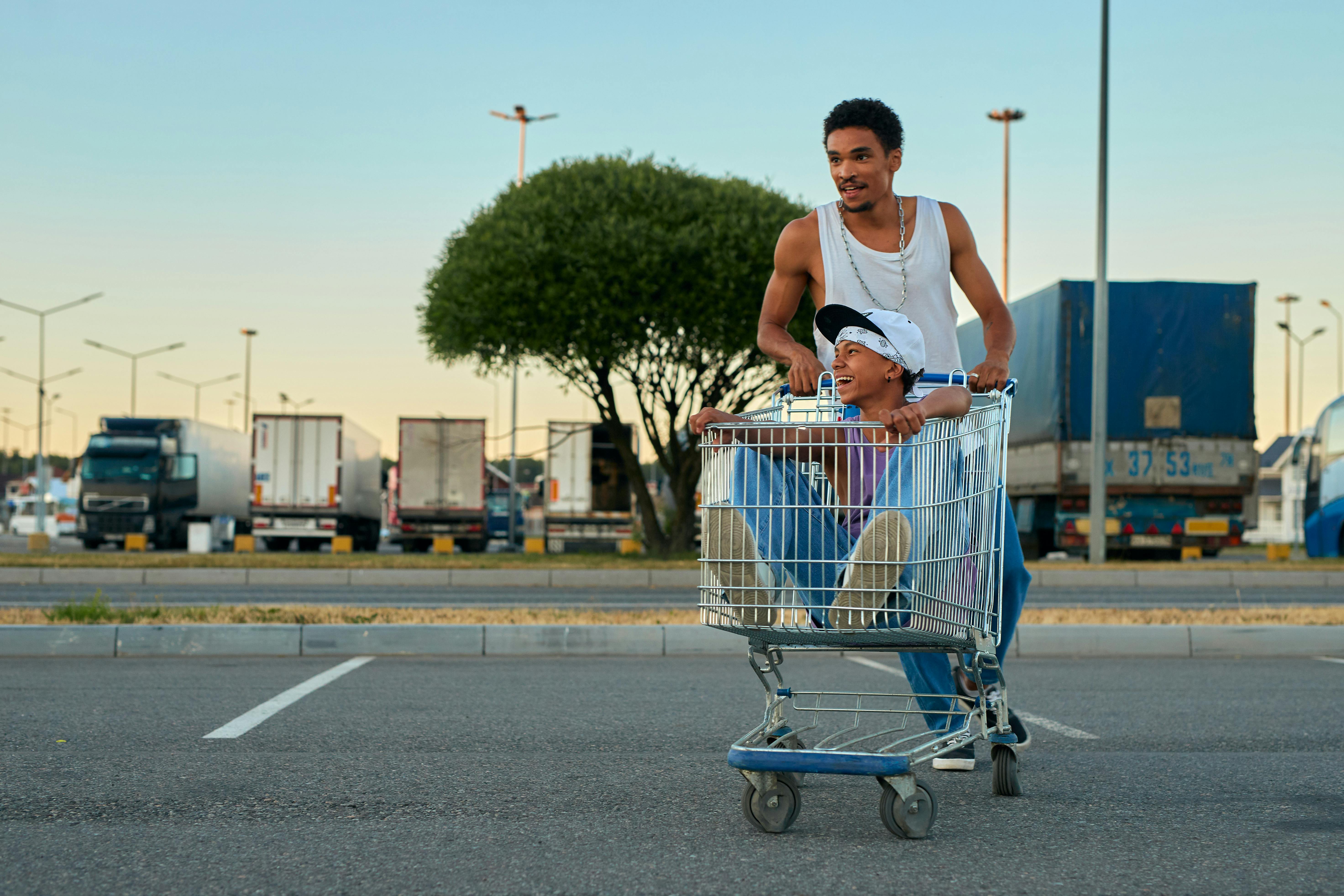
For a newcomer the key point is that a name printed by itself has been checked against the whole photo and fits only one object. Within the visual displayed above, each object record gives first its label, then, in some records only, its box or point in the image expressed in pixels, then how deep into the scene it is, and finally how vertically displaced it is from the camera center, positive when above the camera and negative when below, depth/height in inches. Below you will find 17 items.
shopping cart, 132.0 -7.4
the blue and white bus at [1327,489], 920.3 +2.3
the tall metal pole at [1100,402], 781.3 +51.8
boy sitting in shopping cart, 131.2 -3.0
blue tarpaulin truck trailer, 854.5 +52.1
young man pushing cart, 158.4 +27.7
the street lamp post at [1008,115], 1653.5 +471.4
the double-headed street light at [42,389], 1590.8 +103.8
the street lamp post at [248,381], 2908.5 +205.8
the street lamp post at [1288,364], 2546.8 +254.1
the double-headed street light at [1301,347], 2373.3 +275.0
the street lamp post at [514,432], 1460.4 +49.0
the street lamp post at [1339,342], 2394.2 +280.9
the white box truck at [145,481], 1246.3 -11.4
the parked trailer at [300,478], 1206.3 -4.5
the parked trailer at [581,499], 1183.6 -19.5
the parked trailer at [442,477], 1259.8 -1.9
